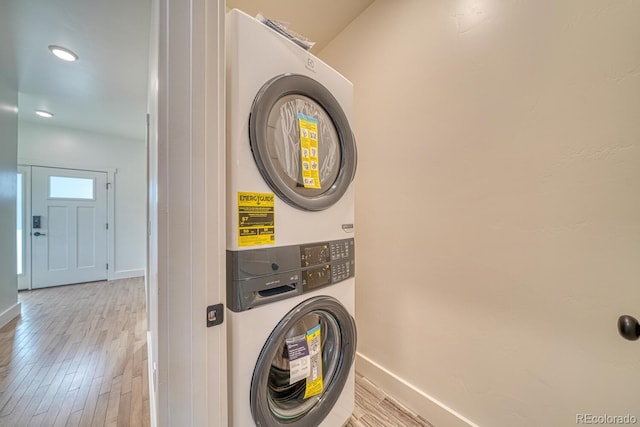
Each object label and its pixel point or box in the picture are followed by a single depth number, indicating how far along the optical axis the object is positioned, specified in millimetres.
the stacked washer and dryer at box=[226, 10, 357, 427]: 721
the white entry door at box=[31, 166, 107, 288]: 3670
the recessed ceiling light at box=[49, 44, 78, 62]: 2041
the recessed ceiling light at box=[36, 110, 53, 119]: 3263
